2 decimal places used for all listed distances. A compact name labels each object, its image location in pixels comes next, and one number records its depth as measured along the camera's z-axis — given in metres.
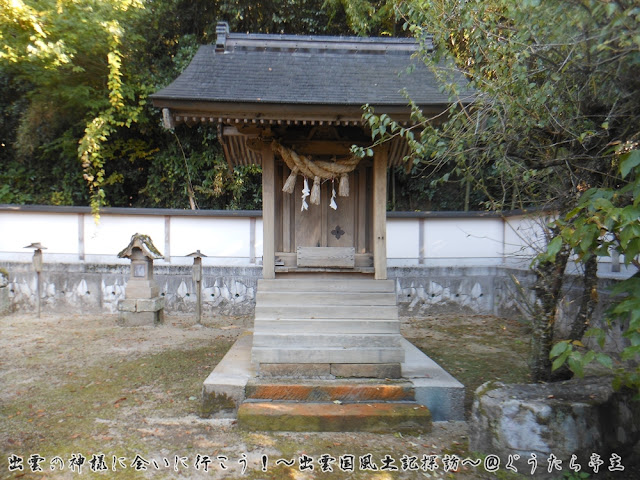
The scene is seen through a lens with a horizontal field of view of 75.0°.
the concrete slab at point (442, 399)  4.04
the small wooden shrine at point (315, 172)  4.30
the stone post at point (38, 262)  8.42
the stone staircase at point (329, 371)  3.79
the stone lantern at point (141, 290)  8.05
